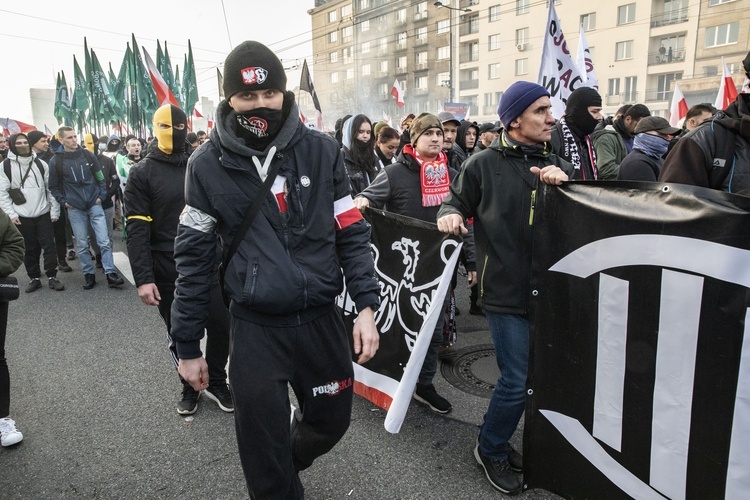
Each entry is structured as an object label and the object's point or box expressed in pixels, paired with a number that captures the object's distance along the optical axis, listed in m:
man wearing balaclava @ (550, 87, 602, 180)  4.35
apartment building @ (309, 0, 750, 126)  39.53
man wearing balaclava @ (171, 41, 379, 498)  2.09
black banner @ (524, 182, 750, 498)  1.83
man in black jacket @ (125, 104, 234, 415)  3.62
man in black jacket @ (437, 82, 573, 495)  2.64
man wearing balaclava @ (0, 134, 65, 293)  7.26
